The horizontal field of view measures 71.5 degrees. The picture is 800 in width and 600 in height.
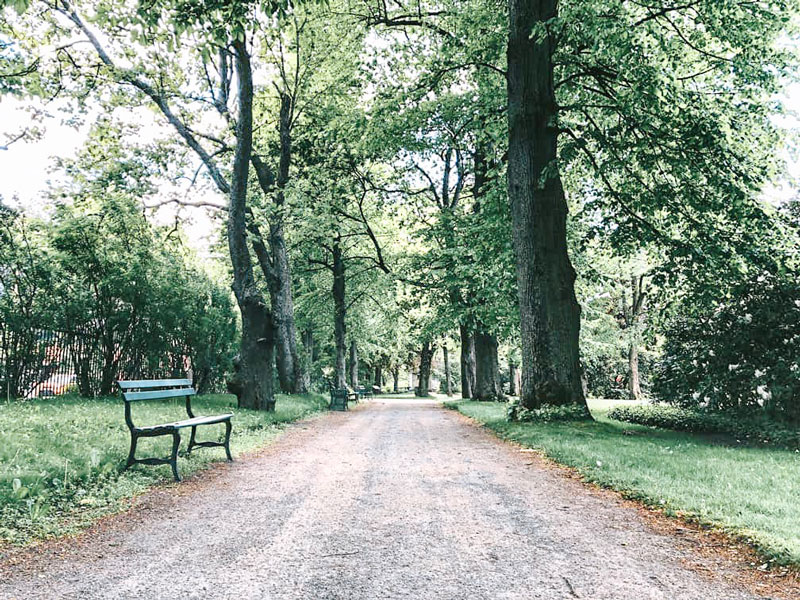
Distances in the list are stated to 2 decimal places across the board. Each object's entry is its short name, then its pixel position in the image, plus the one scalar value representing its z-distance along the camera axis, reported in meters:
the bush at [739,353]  9.94
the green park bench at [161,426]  6.43
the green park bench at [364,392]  36.02
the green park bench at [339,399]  21.06
